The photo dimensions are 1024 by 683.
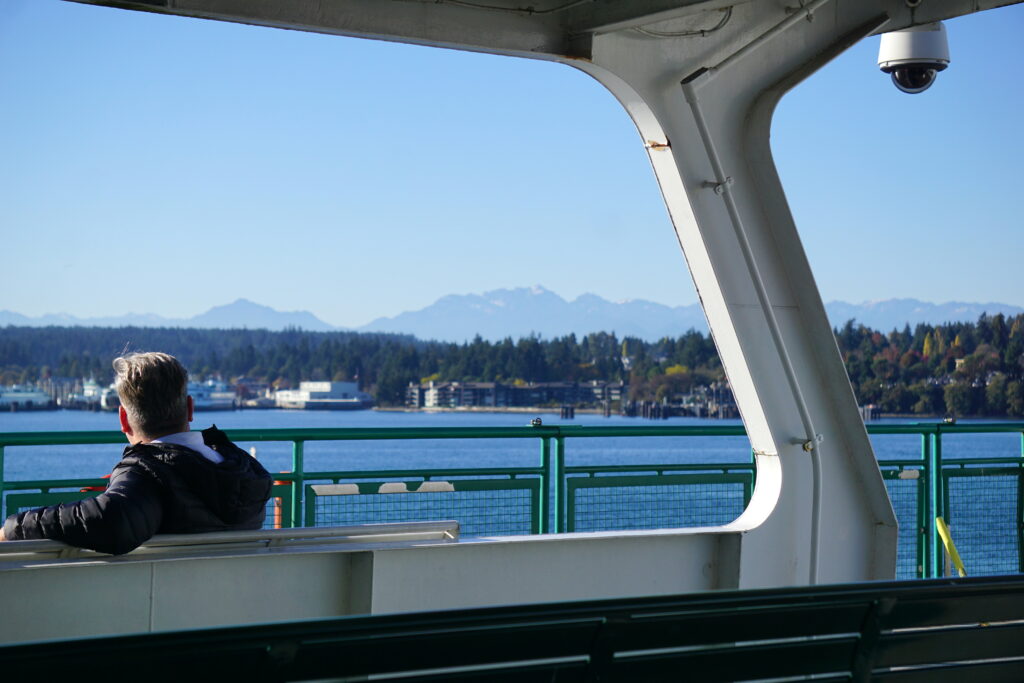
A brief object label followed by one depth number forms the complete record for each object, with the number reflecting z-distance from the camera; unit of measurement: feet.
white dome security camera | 25.27
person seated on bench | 13.05
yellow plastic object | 25.73
